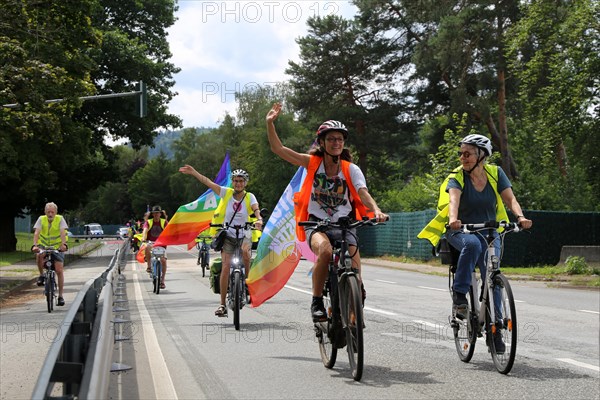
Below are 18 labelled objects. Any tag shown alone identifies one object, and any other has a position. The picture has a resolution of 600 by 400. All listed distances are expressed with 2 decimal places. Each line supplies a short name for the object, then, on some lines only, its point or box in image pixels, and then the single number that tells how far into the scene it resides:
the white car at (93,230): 113.50
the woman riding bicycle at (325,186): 7.12
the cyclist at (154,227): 19.06
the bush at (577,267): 24.11
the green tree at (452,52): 39.38
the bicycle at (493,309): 6.59
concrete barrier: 24.75
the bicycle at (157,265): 17.94
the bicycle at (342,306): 6.40
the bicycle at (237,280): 10.46
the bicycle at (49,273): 14.77
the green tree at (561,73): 31.42
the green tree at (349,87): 47.69
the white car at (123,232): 80.93
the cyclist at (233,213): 10.96
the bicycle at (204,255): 24.62
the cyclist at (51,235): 14.93
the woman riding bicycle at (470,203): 7.00
